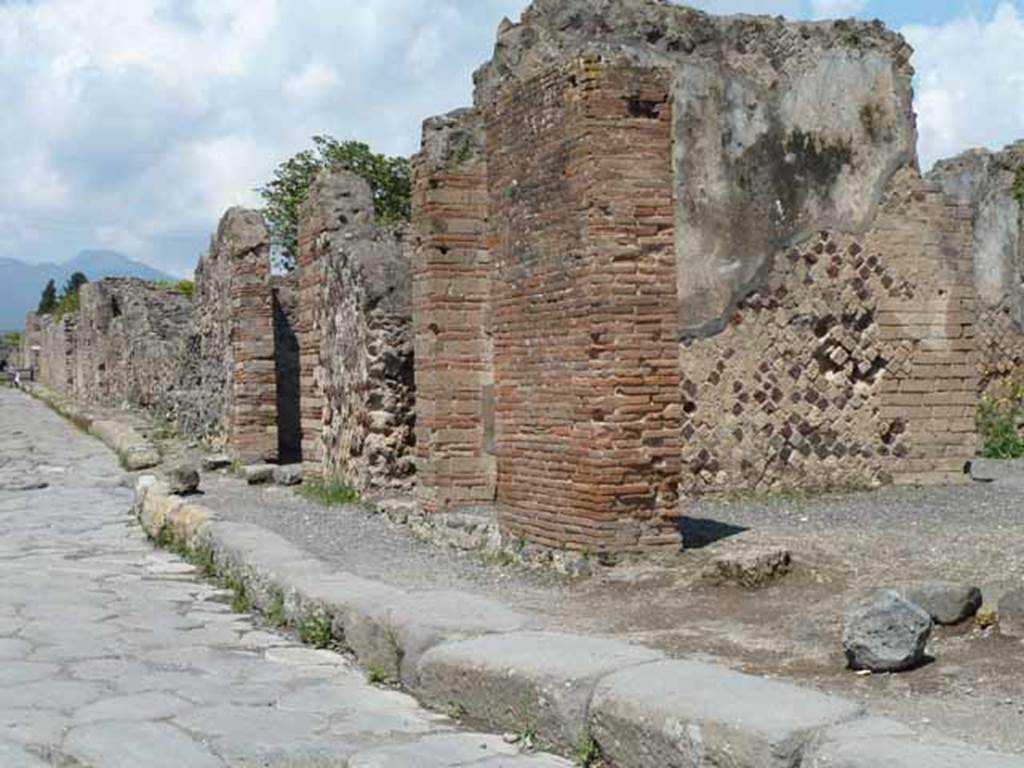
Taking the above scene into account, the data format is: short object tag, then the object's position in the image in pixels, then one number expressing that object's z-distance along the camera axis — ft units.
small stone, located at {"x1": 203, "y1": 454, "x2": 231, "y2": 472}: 45.47
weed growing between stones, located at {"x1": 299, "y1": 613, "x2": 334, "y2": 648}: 18.34
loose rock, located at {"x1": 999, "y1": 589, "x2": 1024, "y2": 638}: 15.43
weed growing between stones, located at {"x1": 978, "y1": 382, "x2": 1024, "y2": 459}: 40.47
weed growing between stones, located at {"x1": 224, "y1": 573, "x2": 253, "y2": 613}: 21.49
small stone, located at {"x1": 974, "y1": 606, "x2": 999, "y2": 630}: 15.99
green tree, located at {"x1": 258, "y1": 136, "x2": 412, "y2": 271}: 96.17
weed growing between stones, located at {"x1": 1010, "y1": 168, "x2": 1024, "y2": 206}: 42.87
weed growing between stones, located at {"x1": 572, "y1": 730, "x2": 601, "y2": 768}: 12.71
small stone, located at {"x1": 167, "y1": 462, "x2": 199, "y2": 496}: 36.70
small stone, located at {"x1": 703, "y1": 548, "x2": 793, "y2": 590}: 19.86
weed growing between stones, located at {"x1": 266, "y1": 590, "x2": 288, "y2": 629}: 19.95
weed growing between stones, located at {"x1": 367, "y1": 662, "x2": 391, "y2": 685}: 16.34
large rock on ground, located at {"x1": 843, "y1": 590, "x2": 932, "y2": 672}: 14.53
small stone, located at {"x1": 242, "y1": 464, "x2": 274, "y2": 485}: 40.75
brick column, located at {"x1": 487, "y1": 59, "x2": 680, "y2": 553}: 21.67
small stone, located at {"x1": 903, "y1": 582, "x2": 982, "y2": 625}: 16.24
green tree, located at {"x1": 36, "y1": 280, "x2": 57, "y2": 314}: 184.36
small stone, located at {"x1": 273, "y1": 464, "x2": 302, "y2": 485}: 40.14
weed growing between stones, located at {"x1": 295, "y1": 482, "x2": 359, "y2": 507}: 34.37
